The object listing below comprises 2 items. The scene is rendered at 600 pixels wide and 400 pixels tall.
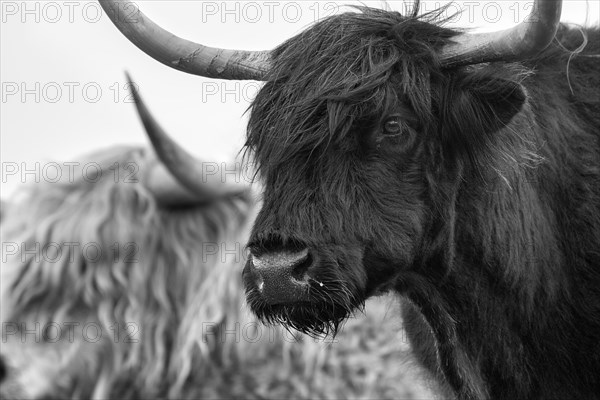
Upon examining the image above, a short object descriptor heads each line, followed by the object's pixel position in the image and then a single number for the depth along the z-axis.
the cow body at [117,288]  16.80
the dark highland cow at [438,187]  9.00
